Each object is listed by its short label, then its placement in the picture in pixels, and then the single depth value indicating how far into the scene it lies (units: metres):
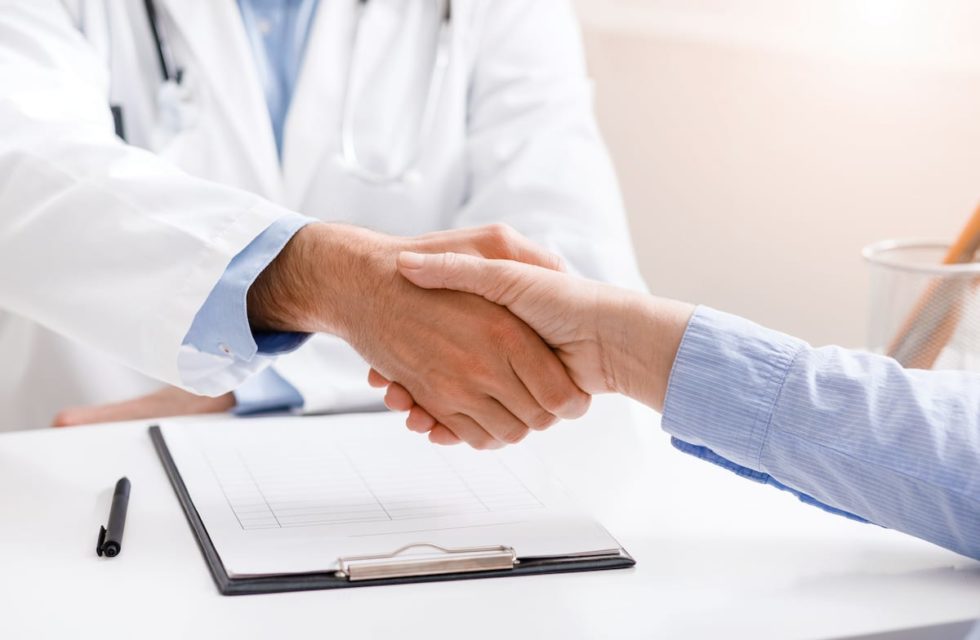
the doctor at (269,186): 0.84
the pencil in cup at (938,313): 1.20
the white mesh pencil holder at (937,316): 1.19
